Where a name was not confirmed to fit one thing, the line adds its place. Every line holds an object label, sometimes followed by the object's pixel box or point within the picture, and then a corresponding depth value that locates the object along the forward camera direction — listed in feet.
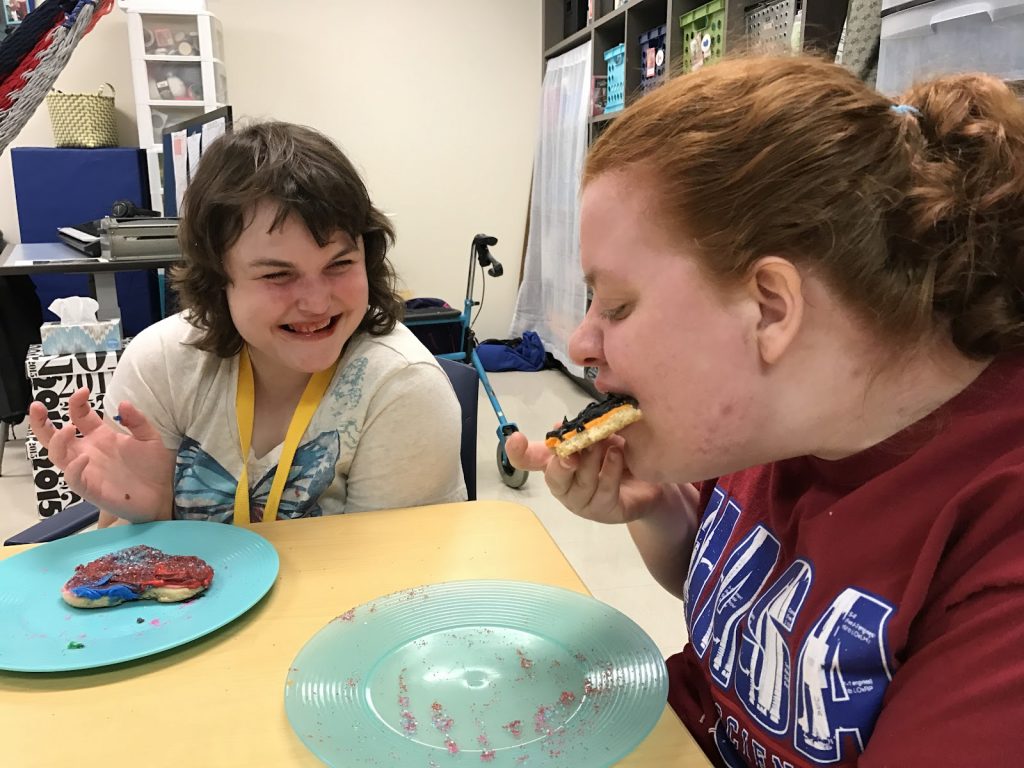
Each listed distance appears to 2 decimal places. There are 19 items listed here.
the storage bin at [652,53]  11.71
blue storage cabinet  13.35
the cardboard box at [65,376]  8.93
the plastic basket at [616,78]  12.80
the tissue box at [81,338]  8.98
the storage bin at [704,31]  9.73
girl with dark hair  4.19
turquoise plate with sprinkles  2.34
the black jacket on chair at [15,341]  10.21
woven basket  13.41
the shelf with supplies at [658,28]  7.68
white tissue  9.27
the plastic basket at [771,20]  8.23
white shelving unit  13.30
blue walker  10.42
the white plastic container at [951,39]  5.24
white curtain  14.08
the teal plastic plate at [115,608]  2.79
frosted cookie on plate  3.09
